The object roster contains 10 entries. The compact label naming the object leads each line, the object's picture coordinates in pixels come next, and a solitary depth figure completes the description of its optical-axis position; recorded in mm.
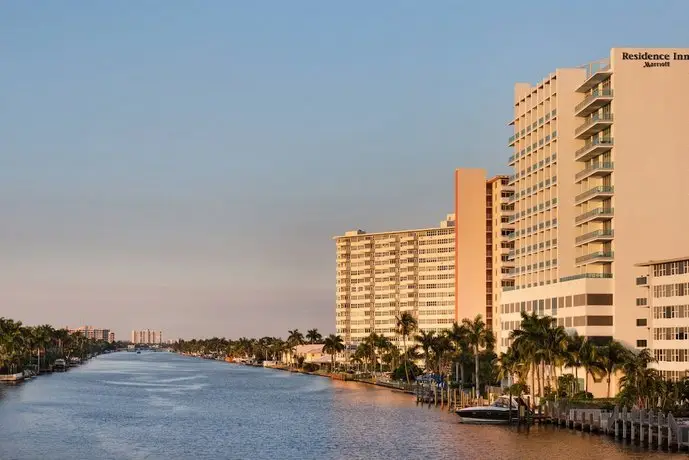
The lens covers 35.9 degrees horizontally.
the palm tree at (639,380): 118625
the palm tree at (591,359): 145625
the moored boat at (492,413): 137625
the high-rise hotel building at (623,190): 158000
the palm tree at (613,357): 144875
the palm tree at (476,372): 186575
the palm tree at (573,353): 145375
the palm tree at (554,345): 144625
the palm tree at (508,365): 155750
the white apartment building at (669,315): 133875
